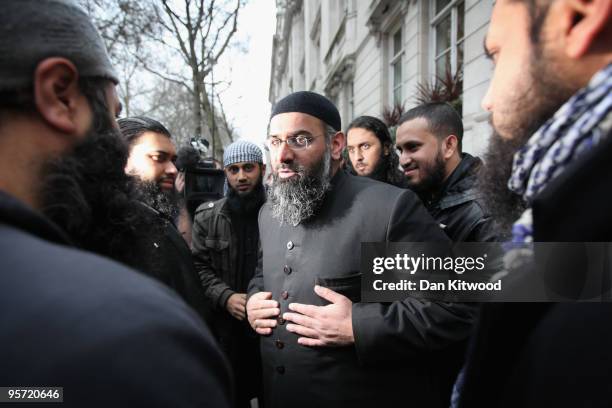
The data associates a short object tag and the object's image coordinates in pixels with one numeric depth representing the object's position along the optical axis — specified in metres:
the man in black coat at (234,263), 2.88
